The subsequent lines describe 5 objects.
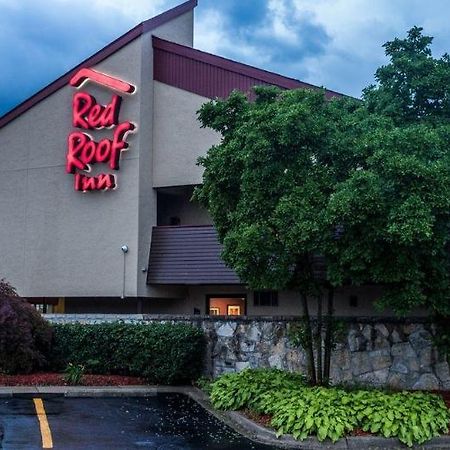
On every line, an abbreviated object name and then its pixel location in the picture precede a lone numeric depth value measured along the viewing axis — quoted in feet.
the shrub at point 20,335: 61.00
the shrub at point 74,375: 59.82
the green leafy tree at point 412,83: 54.08
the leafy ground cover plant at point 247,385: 45.85
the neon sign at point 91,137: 79.41
